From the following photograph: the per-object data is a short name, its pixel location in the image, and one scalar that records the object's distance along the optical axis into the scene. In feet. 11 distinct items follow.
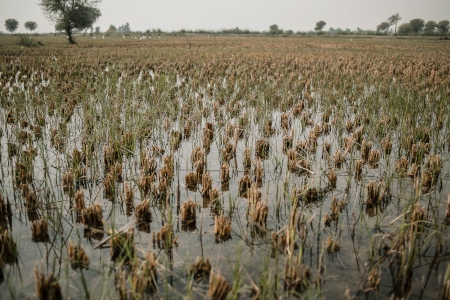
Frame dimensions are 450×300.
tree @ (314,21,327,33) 409.08
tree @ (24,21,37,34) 399.65
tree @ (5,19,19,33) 402.72
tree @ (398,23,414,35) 329.93
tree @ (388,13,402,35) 365.01
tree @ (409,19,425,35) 331.16
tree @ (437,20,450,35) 320.15
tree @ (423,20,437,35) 349.41
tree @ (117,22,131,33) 596.95
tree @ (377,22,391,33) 419.35
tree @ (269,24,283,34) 322.26
